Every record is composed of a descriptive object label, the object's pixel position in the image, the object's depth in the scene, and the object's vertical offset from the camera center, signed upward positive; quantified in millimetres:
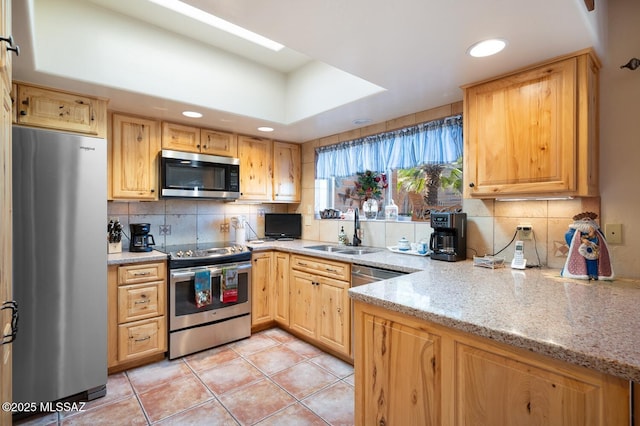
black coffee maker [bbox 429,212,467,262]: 2201 -193
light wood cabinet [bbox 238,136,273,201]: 3400 +502
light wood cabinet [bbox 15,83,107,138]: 2029 +717
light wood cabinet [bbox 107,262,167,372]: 2342 -815
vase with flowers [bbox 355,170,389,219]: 3104 +220
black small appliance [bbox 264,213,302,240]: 3768 -182
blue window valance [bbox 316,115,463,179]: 2482 +581
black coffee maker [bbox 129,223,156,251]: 2682 -215
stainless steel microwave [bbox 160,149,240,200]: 2787 +352
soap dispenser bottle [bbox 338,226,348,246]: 3236 -288
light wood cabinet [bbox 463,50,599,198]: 1589 +452
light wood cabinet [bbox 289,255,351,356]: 2500 -808
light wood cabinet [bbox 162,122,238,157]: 2902 +722
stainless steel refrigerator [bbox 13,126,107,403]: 1832 -333
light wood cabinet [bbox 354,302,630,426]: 878 -592
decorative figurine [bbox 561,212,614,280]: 1587 -230
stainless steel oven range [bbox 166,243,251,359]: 2596 -796
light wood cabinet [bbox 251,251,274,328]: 3104 -804
